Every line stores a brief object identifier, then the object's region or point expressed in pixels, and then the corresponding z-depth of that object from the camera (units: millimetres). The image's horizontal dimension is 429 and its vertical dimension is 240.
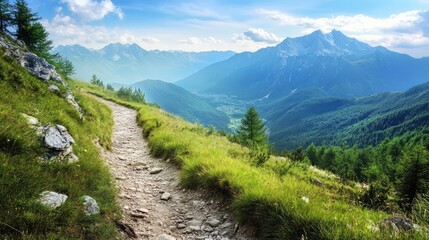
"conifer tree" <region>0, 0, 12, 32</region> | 23091
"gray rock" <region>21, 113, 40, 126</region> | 7723
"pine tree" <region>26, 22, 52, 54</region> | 26484
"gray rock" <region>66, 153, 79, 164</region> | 7336
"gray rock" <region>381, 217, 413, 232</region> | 4527
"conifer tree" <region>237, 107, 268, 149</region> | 51000
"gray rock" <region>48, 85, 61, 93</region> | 13173
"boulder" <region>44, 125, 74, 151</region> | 7171
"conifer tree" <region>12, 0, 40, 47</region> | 25578
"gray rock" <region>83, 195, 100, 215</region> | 5456
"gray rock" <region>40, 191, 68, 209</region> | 4697
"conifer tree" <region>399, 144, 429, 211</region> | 19047
